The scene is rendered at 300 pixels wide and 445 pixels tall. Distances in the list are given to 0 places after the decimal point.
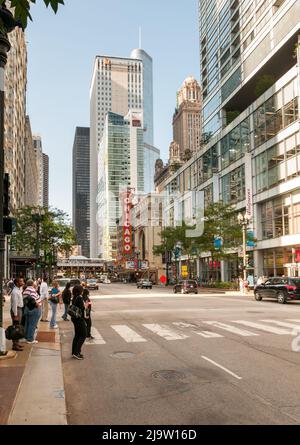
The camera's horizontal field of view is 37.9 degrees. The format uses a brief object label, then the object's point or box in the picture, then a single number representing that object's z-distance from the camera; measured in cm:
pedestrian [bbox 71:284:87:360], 1005
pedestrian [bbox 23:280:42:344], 1248
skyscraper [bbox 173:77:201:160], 9690
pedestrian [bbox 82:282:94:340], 1249
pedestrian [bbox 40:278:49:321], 1756
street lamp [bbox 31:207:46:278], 2786
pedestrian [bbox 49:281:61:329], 1589
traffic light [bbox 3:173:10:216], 973
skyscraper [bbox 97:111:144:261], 18295
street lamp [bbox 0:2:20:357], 929
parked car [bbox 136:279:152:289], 6512
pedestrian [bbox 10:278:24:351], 1109
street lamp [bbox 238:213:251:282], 4300
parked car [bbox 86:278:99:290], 5749
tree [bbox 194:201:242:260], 4981
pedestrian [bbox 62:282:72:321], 1617
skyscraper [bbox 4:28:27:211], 6694
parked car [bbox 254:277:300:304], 2645
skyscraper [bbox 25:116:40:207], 11580
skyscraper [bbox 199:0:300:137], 4850
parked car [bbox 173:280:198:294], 4444
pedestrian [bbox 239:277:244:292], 4191
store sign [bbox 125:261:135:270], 12554
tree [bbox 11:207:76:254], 5406
